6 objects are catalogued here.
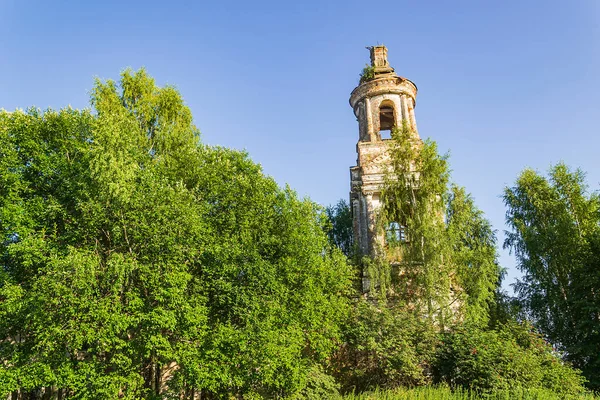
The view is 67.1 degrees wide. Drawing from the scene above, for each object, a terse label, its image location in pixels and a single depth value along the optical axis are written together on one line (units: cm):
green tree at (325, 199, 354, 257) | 3822
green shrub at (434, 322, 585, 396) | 1540
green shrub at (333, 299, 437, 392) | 1673
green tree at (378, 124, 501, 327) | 1934
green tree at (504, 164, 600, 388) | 2064
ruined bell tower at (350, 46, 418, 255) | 2228
